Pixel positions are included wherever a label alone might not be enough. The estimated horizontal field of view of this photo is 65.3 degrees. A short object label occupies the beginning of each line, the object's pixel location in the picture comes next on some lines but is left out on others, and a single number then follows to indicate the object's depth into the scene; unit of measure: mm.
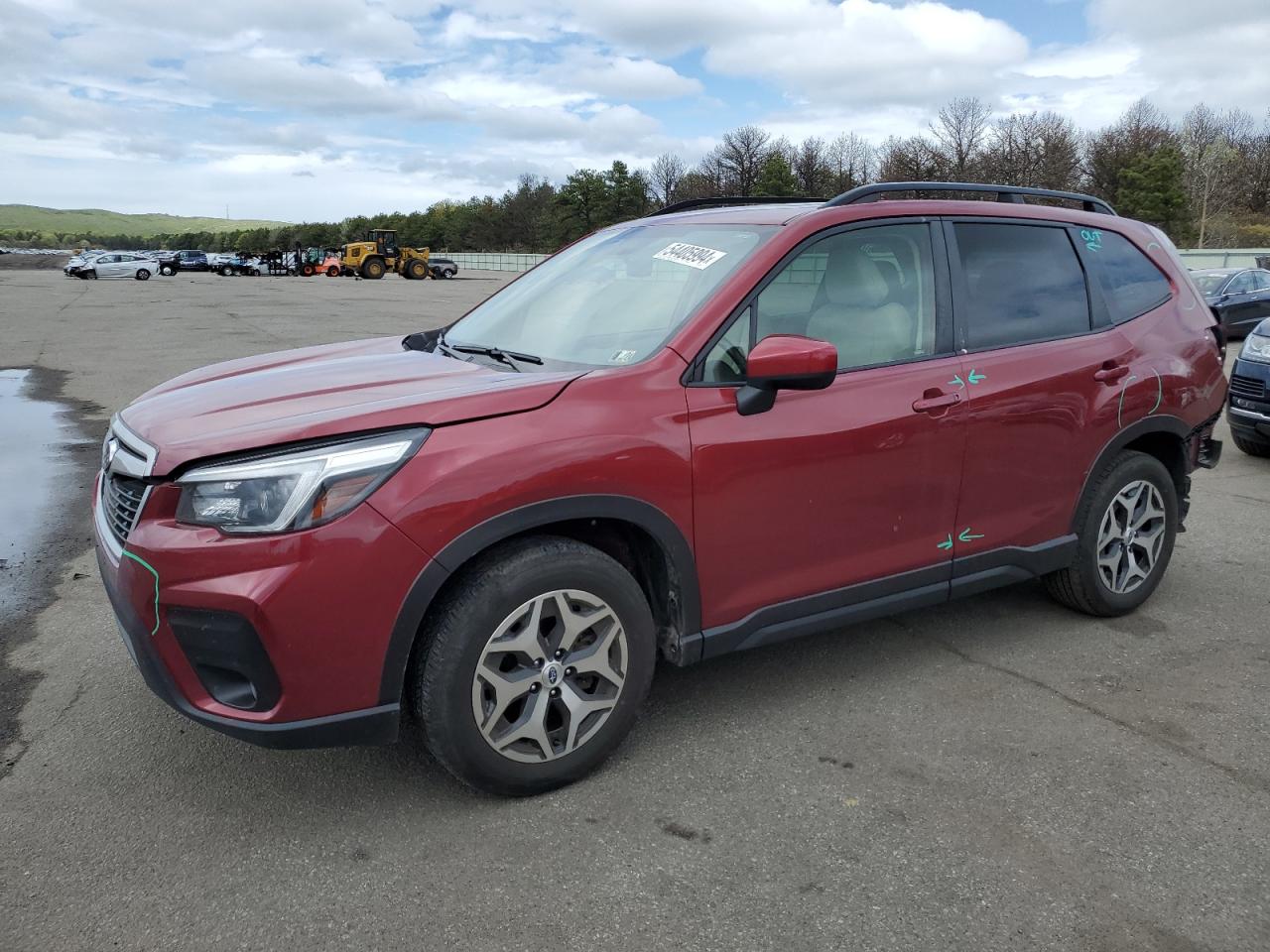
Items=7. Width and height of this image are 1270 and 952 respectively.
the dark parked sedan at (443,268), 54938
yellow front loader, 51031
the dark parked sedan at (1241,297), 16625
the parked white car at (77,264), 51094
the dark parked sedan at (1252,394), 7777
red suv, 2621
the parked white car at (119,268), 51219
